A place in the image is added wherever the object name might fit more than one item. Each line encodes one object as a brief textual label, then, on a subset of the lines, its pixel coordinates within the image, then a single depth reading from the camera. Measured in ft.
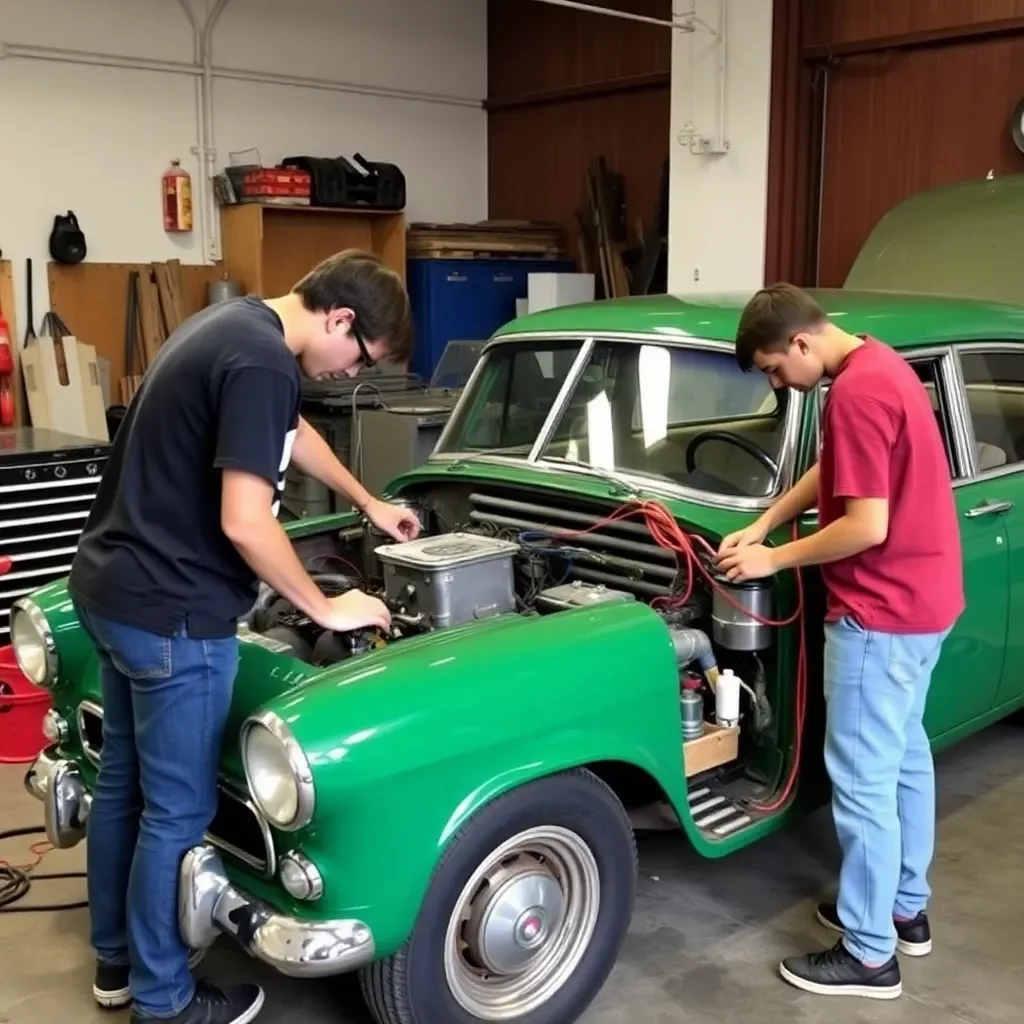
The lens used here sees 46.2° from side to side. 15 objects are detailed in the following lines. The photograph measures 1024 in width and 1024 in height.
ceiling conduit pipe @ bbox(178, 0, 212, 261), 30.04
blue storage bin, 32.65
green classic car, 7.66
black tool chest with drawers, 16.99
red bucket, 14.55
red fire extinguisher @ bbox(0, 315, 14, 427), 25.26
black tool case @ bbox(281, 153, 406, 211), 30.12
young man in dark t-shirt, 7.82
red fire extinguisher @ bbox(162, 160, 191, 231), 29.37
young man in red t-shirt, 8.86
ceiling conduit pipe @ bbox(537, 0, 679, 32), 26.99
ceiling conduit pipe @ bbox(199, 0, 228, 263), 30.17
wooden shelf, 29.84
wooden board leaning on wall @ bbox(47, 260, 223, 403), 28.22
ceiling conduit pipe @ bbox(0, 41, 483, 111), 27.45
